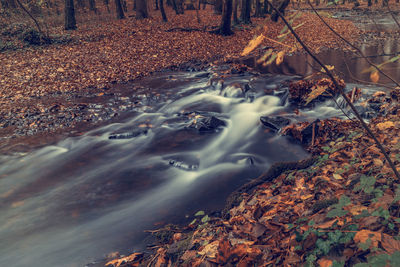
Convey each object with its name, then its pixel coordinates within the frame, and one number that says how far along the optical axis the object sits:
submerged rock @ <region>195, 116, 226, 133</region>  8.16
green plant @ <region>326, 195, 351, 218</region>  2.64
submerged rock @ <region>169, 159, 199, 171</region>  6.50
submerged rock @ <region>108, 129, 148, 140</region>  7.90
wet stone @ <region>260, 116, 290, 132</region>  7.64
